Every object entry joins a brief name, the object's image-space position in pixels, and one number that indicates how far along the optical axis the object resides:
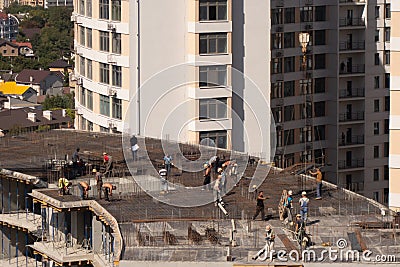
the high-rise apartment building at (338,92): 111.75
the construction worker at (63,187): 68.69
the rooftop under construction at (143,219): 58.88
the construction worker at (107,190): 68.00
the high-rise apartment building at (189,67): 101.12
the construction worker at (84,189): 67.62
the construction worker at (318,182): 68.68
